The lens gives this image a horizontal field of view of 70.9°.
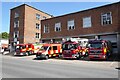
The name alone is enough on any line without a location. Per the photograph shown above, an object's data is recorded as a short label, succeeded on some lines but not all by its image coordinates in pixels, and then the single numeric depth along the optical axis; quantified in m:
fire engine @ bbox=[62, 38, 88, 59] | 11.32
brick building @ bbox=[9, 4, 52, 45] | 21.17
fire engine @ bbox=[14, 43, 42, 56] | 15.67
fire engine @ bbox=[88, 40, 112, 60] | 10.09
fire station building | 13.41
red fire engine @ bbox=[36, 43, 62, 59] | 11.96
